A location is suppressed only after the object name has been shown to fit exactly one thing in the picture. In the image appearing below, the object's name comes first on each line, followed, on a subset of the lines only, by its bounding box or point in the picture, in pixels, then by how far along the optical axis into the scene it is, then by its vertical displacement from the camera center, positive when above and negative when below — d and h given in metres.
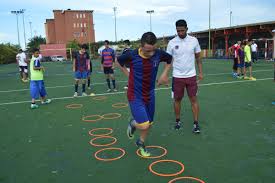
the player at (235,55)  14.15 +0.14
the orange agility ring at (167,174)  3.97 -1.56
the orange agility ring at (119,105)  8.61 -1.33
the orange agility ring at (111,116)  7.34 -1.40
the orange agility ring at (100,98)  10.15 -1.28
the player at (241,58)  13.60 +0.01
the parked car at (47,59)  59.22 +0.80
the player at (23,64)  17.02 -0.03
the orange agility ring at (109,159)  4.59 -1.54
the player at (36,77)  8.95 -0.43
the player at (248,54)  13.41 +0.17
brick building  95.81 +12.31
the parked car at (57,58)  56.81 +0.91
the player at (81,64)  10.59 -0.07
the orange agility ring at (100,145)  5.29 -1.51
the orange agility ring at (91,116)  7.09 -1.42
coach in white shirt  5.61 -0.10
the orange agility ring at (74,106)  8.72 -1.35
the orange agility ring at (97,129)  5.96 -1.48
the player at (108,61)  11.57 +0.02
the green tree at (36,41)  91.50 +7.15
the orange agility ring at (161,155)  4.63 -1.53
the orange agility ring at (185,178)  3.78 -1.58
